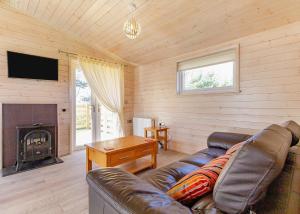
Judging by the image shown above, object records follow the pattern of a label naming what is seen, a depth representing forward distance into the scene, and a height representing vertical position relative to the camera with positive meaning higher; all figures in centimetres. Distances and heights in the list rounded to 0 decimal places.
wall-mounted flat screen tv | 300 +72
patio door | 390 -30
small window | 297 +60
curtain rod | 353 +110
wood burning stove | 283 -68
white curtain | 388 +54
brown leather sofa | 70 -45
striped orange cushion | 94 -46
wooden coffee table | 226 -70
